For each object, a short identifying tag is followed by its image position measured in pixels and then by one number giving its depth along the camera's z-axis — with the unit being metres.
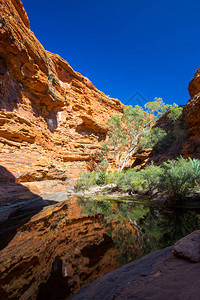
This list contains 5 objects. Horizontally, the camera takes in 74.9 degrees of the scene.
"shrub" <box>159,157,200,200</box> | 7.30
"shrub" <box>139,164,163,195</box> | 9.58
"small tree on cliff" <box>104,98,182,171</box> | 18.69
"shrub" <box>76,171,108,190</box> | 14.78
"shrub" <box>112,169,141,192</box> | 11.13
